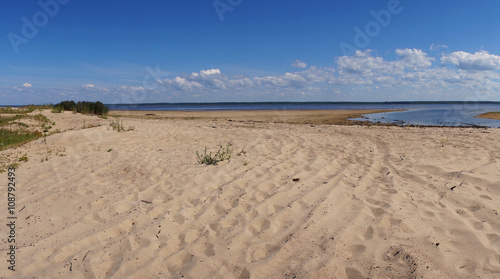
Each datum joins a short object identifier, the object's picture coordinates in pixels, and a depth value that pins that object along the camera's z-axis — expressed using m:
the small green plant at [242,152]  6.31
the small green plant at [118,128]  9.26
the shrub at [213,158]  5.55
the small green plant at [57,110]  15.49
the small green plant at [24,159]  5.90
